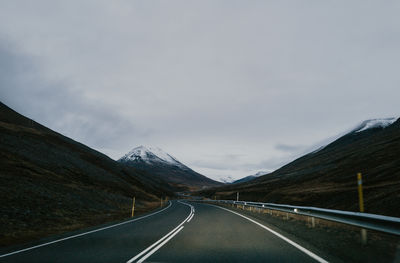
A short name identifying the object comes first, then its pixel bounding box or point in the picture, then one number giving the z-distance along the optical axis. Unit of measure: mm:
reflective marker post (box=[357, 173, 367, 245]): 6910
